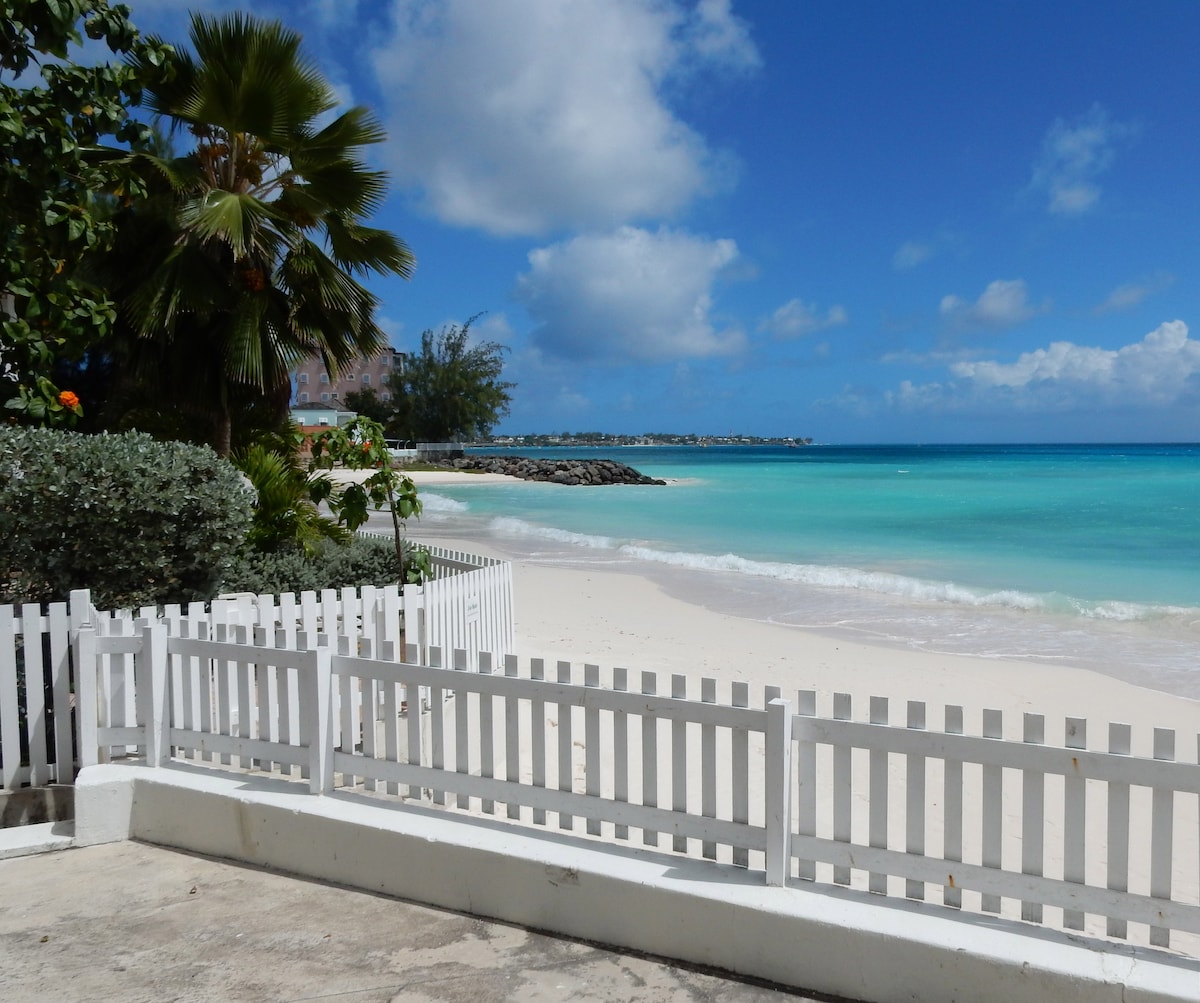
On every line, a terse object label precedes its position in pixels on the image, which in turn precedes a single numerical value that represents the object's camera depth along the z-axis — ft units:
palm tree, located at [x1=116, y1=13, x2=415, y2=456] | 38.78
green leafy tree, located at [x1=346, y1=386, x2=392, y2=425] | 289.53
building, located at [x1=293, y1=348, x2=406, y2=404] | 325.62
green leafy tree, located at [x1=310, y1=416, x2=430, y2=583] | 30.53
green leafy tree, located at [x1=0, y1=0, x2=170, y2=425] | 21.44
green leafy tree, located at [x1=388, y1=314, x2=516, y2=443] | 286.87
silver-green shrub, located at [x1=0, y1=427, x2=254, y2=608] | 22.86
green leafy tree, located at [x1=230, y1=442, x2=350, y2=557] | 34.53
